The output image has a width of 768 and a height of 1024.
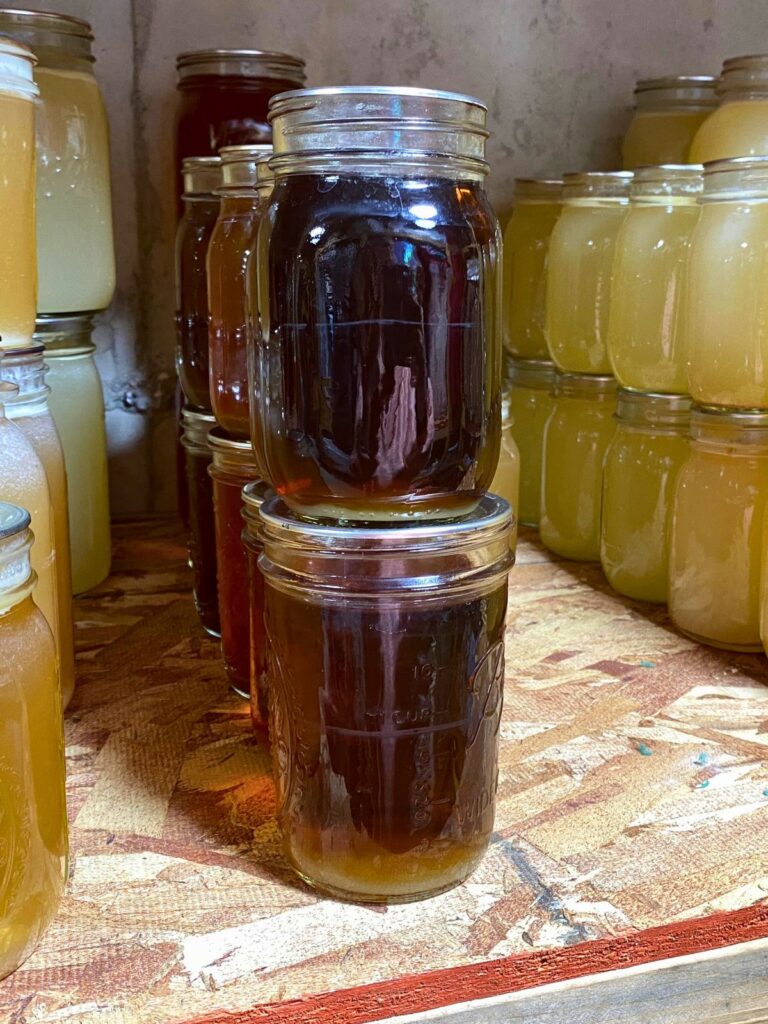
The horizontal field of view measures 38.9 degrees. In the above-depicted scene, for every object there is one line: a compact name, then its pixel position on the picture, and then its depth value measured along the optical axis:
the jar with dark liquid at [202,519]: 1.15
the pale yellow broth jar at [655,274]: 1.22
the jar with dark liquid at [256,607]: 0.87
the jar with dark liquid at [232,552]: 0.99
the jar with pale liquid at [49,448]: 0.92
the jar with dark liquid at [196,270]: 1.13
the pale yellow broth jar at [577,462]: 1.45
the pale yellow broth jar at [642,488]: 1.28
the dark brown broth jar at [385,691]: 0.68
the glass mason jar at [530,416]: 1.59
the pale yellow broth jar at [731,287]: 1.07
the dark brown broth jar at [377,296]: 0.66
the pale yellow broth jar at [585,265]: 1.38
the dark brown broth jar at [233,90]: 1.43
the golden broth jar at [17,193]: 0.86
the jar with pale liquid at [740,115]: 1.30
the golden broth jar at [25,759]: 0.62
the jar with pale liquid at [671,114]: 1.57
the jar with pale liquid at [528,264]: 1.56
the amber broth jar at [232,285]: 0.94
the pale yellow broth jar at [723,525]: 1.13
